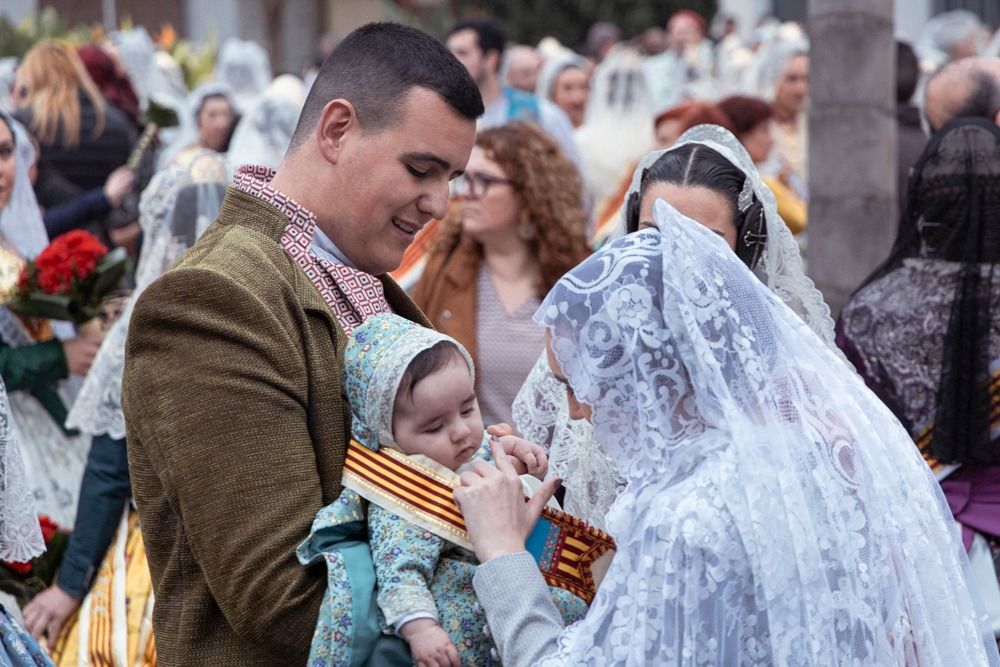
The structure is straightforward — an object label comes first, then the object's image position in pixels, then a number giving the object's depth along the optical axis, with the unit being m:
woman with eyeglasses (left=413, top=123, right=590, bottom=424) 4.97
